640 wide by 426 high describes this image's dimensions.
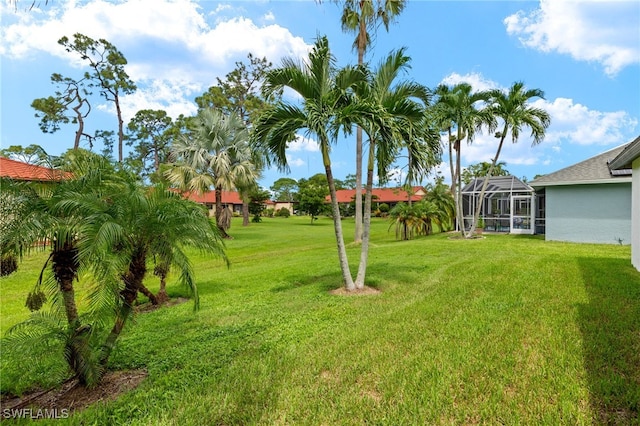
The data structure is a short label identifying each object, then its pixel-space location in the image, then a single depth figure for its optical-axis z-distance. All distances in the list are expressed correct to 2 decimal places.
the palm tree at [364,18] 14.40
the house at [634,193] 7.32
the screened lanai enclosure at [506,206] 17.90
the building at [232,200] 56.42
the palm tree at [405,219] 19.06
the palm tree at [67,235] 3.02
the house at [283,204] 69.80
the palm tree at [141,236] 3.09
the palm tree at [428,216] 19.46
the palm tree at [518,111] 14.08
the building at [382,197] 52.38
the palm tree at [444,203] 20.97
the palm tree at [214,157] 19.59
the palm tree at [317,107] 5.67
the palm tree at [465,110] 14.32
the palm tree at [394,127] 5.75
